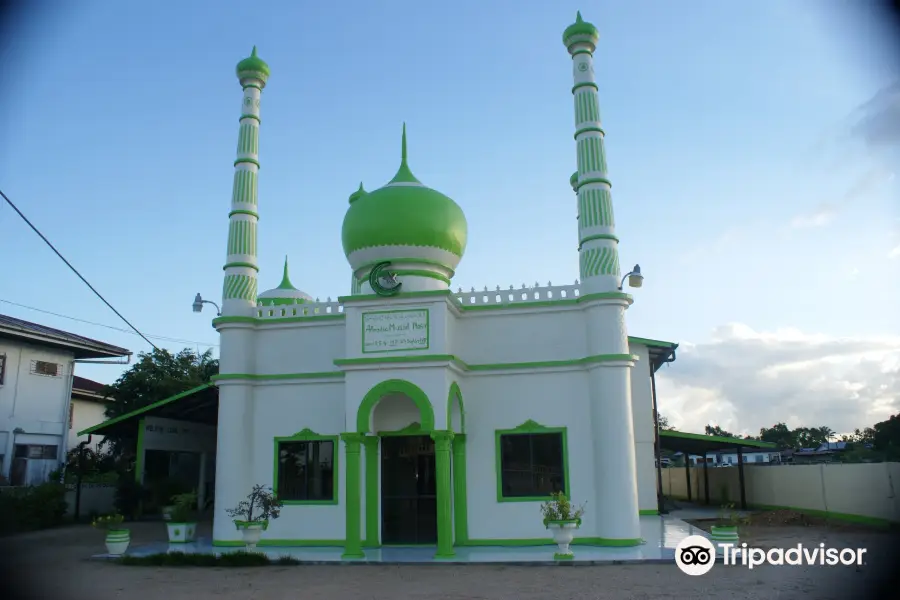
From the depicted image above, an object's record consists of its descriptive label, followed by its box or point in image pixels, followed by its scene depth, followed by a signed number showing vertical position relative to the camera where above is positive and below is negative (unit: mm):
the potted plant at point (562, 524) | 12461 -901
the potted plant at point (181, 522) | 14484 -874
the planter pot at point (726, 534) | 12180 -1096
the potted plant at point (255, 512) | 13422 -700
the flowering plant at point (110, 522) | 13781 -825
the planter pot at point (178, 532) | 14477 -1065
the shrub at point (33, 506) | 18438 -685
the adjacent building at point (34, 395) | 20469 +2429
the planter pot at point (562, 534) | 12469 -1073
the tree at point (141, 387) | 26562 +3257
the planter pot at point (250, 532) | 13398 -1009
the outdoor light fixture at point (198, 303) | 16531 +3846
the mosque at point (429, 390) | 13945 +1624
